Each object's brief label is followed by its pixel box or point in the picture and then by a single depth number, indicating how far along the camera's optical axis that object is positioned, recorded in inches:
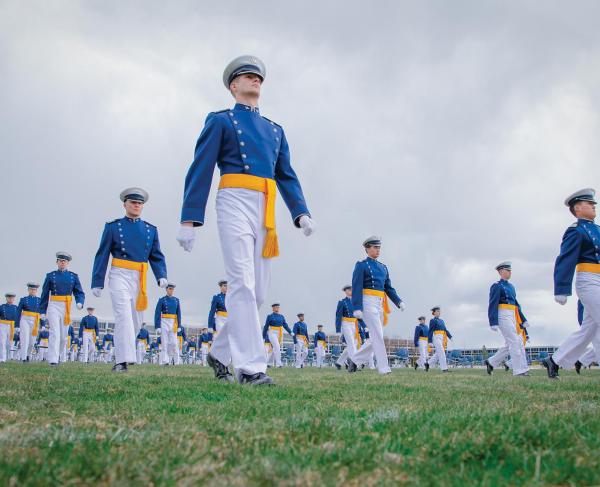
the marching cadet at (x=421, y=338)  1099.3
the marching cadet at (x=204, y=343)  1408.2
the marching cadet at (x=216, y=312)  808.9
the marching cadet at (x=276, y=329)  1024.2
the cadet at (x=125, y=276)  352.8
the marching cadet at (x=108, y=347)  1664.9
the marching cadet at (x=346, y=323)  842.2
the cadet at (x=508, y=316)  514.3
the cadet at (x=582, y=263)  311.0
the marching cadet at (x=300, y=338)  1224.8
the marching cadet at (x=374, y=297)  458.6
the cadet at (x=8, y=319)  932.0
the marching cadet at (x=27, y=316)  890.7
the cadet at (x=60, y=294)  577.9
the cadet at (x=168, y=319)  887.7
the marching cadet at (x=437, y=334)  990.4
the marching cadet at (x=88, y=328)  1213.8
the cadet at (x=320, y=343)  1347.2
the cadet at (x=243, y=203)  207.5
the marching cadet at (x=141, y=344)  1413.6
